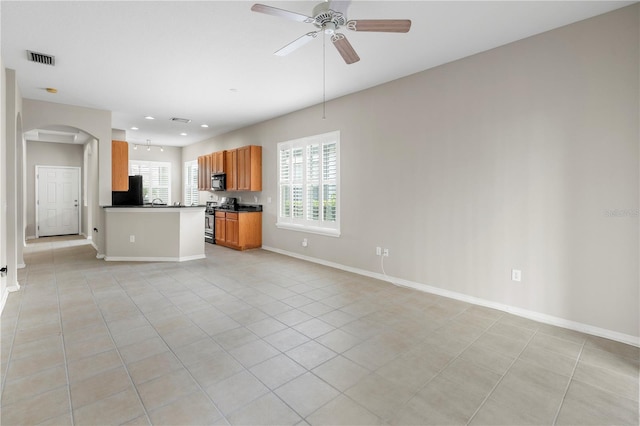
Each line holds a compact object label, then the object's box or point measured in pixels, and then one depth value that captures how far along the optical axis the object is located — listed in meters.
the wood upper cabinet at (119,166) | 6.52
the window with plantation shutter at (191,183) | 10.14
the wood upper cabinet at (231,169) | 7.61
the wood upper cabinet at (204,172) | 8.73
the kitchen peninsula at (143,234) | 5.82
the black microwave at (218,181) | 8.01
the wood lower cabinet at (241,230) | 6.97
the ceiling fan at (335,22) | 2.23
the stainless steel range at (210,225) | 8.01
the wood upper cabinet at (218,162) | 8.05
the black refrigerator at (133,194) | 6.70
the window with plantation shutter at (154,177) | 10.04
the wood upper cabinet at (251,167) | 7.07
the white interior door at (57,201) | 8.67
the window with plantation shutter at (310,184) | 5.51
